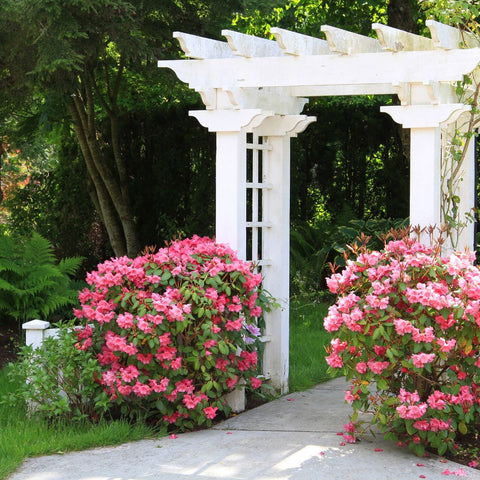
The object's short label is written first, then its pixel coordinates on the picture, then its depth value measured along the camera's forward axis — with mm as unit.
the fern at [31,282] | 7957
